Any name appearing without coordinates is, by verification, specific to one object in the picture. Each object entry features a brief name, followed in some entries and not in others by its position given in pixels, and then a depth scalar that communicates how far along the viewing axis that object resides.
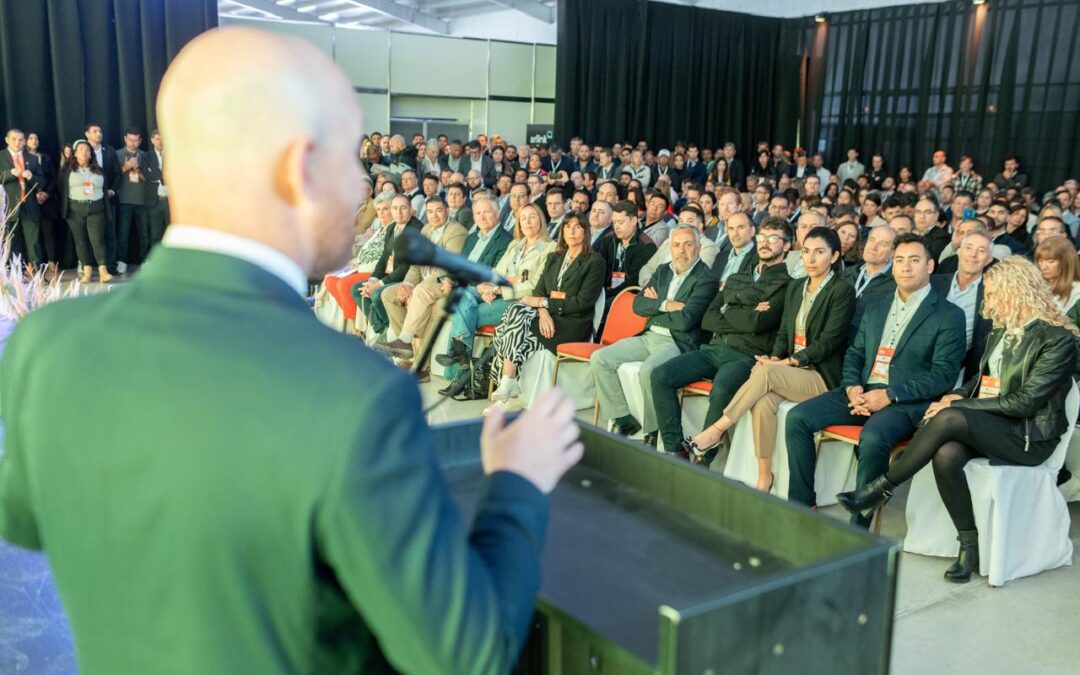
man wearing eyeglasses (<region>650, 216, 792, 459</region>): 3.99
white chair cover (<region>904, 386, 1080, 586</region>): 3.04
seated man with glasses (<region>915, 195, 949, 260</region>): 6.47
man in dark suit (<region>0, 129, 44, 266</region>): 8.46
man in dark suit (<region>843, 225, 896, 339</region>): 4.40
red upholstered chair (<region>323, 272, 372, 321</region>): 6.83
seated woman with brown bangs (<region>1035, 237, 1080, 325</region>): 3.79
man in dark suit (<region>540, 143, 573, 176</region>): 11.77
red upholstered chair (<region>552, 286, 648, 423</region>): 4.77
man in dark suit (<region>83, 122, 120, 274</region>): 9.19
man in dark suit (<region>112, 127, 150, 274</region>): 9.25
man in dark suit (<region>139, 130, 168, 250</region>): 9.44
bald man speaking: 0.66
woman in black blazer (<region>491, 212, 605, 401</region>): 4.98
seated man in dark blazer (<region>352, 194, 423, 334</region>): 6.38
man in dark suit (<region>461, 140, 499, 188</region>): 11.26
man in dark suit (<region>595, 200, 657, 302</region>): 5.62
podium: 0.95
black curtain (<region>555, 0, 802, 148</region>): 13.96
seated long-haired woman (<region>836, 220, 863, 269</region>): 5.60
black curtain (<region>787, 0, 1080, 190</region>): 12.43
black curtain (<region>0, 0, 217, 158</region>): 9.53
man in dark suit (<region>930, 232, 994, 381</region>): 3.86
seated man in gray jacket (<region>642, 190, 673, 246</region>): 6.70
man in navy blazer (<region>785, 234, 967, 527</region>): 3.38
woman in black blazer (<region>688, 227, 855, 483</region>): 3.76
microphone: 0.99
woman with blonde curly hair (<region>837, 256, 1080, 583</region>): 3.00
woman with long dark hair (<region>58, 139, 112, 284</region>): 8.63
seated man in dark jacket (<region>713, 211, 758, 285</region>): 5.00
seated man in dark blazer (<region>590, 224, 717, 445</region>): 4.43
